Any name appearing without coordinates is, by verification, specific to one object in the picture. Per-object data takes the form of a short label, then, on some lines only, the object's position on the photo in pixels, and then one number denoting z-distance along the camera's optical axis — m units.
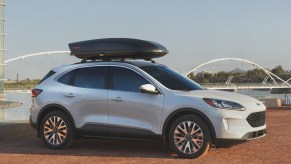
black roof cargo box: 7.95
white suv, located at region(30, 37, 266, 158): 6.99
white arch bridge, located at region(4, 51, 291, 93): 89.06
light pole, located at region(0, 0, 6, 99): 41.97
